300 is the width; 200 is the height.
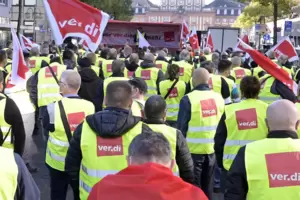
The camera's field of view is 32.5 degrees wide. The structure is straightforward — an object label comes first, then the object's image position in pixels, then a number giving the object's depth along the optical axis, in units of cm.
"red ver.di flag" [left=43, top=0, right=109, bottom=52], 748
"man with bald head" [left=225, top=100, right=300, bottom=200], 340
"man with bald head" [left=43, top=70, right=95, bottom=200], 504
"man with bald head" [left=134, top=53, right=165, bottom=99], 956
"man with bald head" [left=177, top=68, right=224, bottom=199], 611
